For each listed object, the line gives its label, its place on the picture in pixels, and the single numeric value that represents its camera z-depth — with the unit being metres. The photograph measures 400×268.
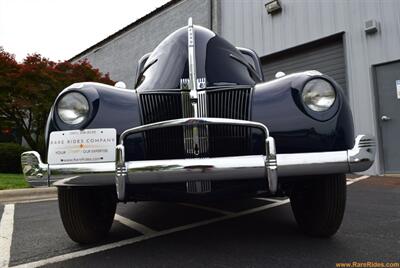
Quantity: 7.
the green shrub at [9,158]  7.92
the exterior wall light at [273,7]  7.85
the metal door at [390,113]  6.05
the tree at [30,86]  8.04
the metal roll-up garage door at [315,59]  7.08
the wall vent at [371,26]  6.29
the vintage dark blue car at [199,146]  1.74
